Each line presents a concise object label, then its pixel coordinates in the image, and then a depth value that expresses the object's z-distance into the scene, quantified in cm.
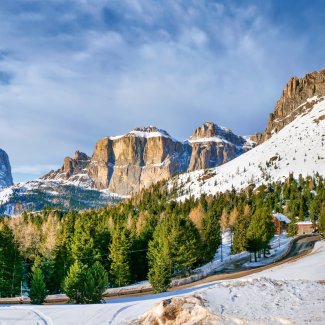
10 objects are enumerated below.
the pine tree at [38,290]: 4144
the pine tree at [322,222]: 7931
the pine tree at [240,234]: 7875
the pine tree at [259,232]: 7256
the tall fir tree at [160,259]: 4662
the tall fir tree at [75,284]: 3984
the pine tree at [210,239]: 7288
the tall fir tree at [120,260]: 5825
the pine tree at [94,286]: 3747
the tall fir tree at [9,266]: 5141
